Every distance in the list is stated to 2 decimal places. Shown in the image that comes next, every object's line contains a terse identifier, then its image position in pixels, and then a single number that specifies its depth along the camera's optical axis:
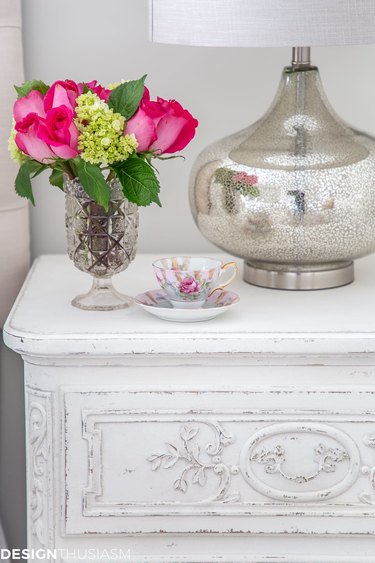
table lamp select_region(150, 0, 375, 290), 1.92
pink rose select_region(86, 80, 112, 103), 1.87
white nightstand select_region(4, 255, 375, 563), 1.83
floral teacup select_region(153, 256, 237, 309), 1.88
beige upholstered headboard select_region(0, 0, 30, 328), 2.13
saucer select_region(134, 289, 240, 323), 1.86
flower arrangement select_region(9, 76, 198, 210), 1.82
